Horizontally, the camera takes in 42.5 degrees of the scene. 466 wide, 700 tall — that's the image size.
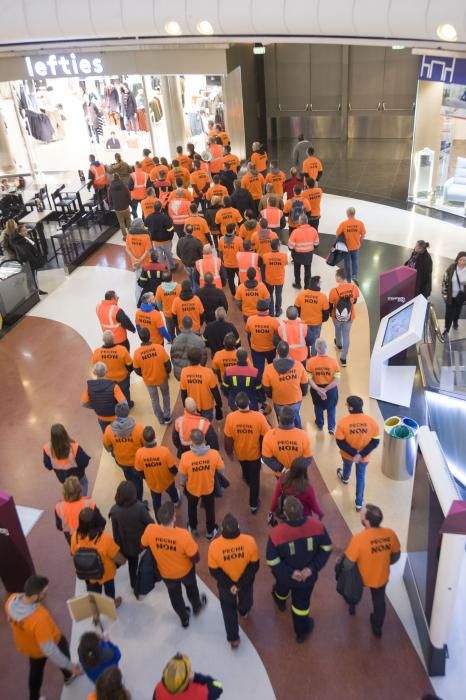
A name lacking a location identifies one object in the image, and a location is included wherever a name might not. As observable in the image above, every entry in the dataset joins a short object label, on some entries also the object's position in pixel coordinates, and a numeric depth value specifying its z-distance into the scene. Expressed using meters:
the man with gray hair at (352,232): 10.30
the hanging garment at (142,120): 17.61
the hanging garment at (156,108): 17.55
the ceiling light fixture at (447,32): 6.84
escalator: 7.77
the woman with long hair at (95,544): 5.03
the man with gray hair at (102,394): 6.90
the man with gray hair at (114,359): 7.50
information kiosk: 7.98
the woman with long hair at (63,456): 6.09
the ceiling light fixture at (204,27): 9.28
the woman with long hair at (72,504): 5.39
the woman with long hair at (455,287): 8.99
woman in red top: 5.39
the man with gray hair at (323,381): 6.85
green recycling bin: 6.78
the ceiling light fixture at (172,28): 9.60
